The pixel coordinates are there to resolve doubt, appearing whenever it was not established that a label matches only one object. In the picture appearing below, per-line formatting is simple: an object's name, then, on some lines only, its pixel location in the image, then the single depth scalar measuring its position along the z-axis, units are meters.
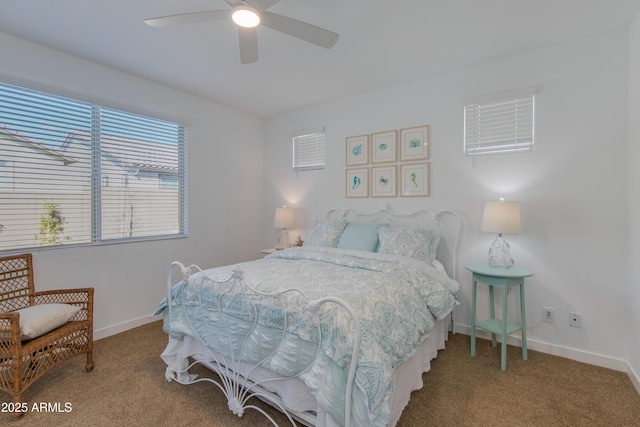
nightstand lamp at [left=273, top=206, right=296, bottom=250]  4.00
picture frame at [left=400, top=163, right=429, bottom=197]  3.21
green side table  2.37
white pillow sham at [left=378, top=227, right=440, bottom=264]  2.77
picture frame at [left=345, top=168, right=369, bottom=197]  3.62
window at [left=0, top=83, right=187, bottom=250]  2.50
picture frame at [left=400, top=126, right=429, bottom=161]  3.20
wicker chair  1.85
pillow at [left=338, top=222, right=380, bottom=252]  3.05
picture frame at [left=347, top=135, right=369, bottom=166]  3.61
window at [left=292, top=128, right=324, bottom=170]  4.05
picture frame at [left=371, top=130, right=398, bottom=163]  3.41
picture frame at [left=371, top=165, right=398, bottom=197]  3.42
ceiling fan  1.70
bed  1.36
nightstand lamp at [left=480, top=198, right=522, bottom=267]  2.46
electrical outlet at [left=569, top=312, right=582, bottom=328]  2.49
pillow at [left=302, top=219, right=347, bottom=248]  3.31
